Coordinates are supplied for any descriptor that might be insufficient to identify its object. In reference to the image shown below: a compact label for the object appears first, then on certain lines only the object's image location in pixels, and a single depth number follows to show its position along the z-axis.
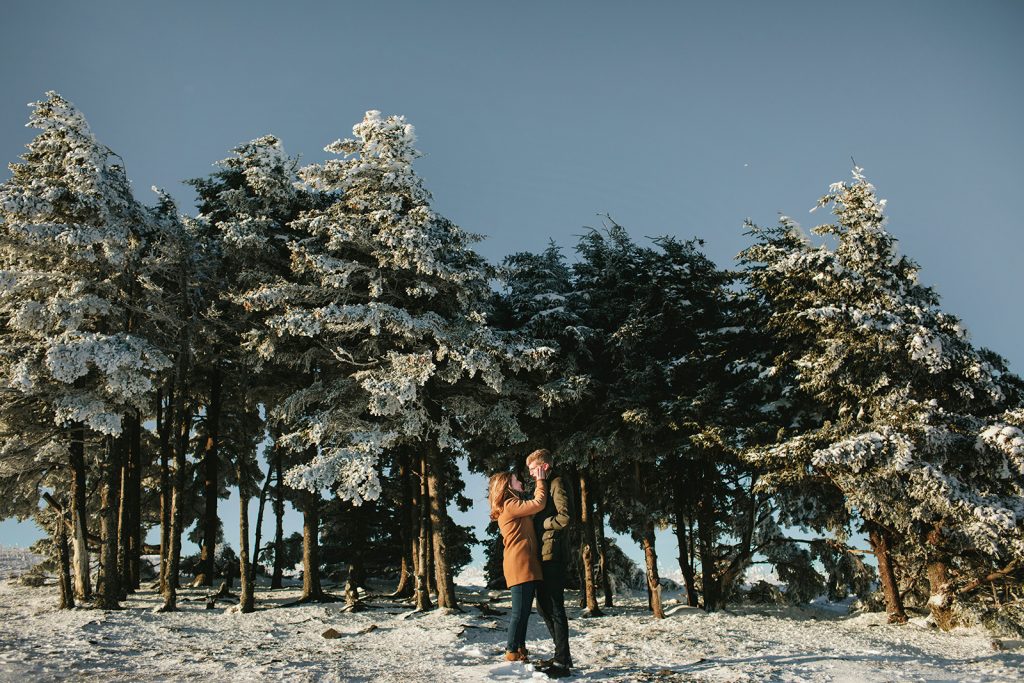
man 8.00
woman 8.12
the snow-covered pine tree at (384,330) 16.98
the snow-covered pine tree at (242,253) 19.61
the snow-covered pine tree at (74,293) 16.50
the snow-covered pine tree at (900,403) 14.88
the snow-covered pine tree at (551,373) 19.22
